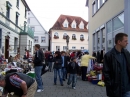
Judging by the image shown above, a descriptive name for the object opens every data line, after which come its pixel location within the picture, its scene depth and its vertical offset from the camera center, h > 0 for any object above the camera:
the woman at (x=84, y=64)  7.31 -0.82
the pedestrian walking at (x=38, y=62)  4.97 -0.50
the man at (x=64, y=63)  6.73 -0.74
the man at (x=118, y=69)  2.18 -0.34
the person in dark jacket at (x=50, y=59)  10.23 -0.73
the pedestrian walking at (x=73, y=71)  5.58 -0.95
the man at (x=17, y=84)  2.36 -0.67
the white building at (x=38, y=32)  30.96 +4.94
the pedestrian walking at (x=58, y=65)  6.02 -0.73
